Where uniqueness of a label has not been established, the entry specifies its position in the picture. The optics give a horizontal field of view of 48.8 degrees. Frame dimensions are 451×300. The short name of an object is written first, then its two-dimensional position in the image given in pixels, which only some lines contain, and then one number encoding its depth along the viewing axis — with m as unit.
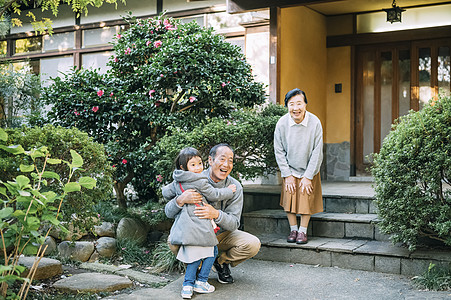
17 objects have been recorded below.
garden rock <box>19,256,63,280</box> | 4.61
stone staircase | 4.77
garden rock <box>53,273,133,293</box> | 4.36
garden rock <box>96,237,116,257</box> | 5.91
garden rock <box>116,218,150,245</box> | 6.25
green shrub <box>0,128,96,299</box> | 3.16
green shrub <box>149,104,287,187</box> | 5.57
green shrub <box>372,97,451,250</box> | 4.43
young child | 4.11
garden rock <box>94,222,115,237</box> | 6.24
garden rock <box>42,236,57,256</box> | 5.69
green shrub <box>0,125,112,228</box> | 4.27
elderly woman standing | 5.38
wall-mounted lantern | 8.37
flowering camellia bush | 6.34
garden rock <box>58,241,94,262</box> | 5.73
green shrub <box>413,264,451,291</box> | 4.18
